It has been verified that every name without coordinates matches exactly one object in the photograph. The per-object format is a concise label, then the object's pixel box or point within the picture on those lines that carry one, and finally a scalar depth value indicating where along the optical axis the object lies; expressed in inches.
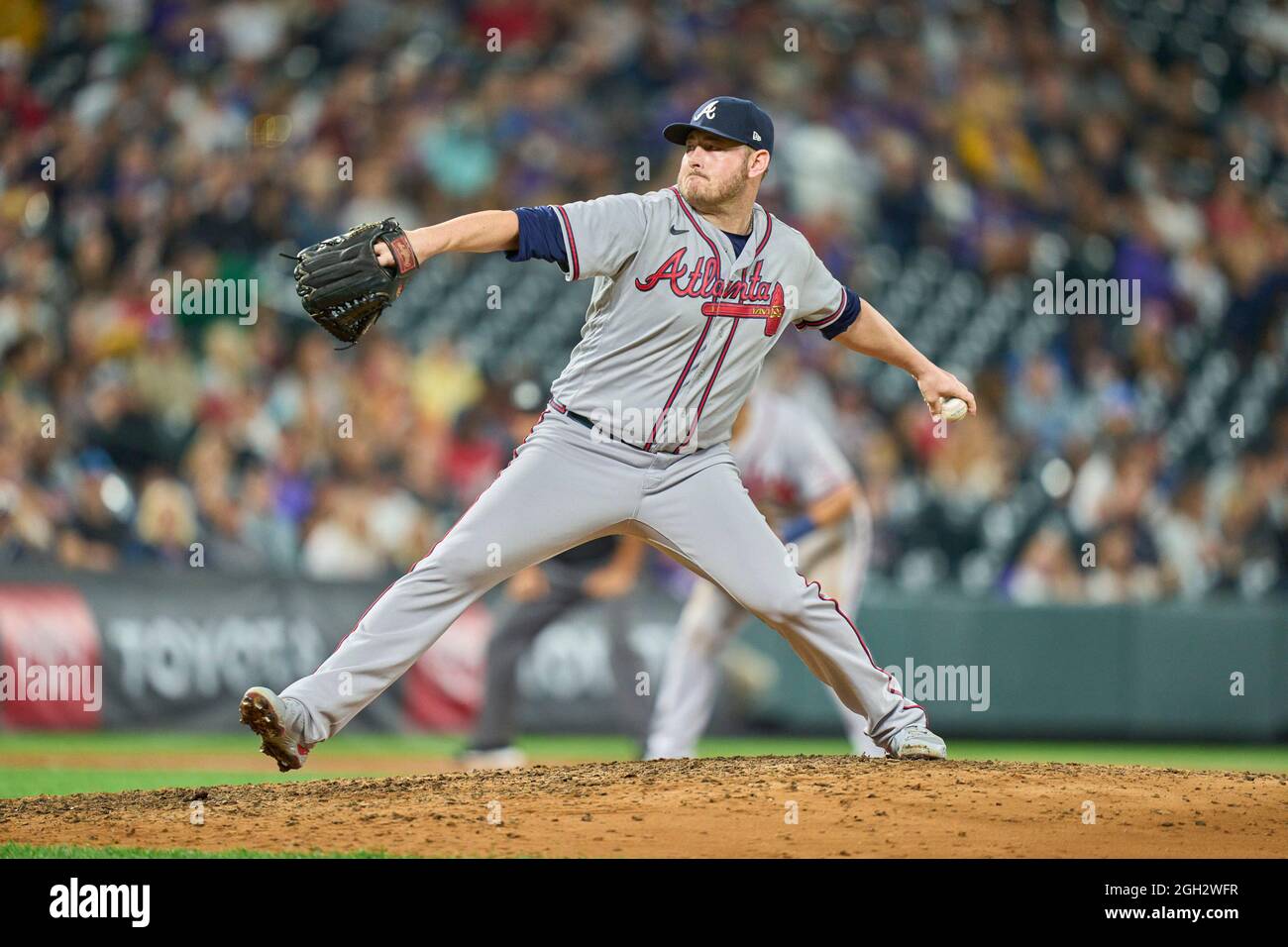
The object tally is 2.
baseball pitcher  387.9
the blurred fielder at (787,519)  618.2
